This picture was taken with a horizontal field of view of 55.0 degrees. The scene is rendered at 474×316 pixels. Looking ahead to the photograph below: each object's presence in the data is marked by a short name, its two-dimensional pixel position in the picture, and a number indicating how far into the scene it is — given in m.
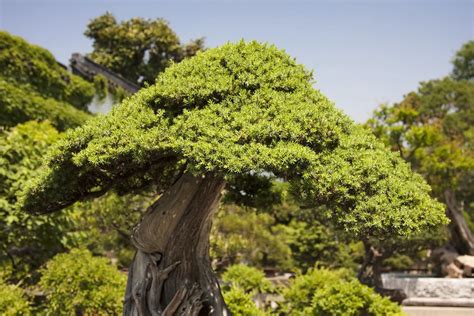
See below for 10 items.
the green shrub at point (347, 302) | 8.77
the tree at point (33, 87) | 17.56
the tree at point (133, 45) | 32.50
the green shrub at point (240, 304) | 8.97
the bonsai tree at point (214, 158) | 4.73
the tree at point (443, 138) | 16.75
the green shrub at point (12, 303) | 8.39
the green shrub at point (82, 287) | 8.85
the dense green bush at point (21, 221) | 9.38
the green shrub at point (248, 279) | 11.80
